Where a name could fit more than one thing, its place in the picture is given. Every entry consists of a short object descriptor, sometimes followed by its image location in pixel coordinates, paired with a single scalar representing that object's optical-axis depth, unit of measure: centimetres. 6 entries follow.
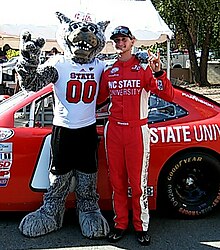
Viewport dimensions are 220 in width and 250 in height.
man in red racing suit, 320
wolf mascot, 330
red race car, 347
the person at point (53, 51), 790
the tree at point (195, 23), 1539
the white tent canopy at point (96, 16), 602
